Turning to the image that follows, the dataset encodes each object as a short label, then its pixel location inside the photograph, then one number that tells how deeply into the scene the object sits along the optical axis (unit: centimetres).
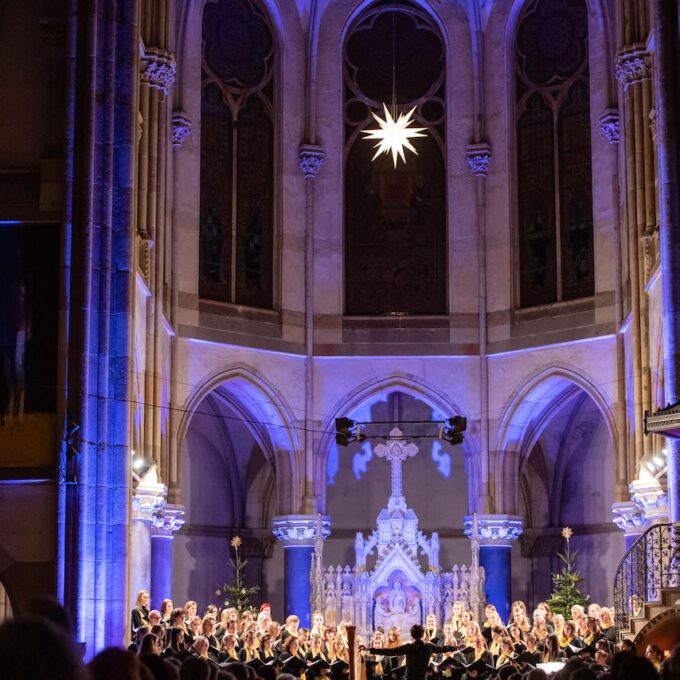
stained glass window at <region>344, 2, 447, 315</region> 2727
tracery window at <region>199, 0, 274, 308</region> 2623
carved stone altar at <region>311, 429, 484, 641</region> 2477
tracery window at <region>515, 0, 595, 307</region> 2606
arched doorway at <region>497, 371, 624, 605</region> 2789
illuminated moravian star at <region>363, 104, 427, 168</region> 2475
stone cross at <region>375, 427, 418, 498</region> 2566
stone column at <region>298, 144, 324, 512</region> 2611
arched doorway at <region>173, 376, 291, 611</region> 2791
